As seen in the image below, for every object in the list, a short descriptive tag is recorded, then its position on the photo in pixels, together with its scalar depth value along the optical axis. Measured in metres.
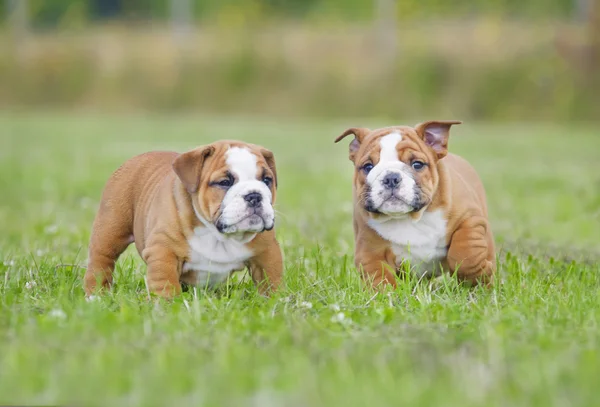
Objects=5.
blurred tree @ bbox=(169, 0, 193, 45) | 31.27
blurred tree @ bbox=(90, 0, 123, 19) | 36.81
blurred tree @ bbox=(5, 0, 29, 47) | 32.53
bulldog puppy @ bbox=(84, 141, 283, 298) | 4.23
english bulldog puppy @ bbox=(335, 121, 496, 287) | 4.50
